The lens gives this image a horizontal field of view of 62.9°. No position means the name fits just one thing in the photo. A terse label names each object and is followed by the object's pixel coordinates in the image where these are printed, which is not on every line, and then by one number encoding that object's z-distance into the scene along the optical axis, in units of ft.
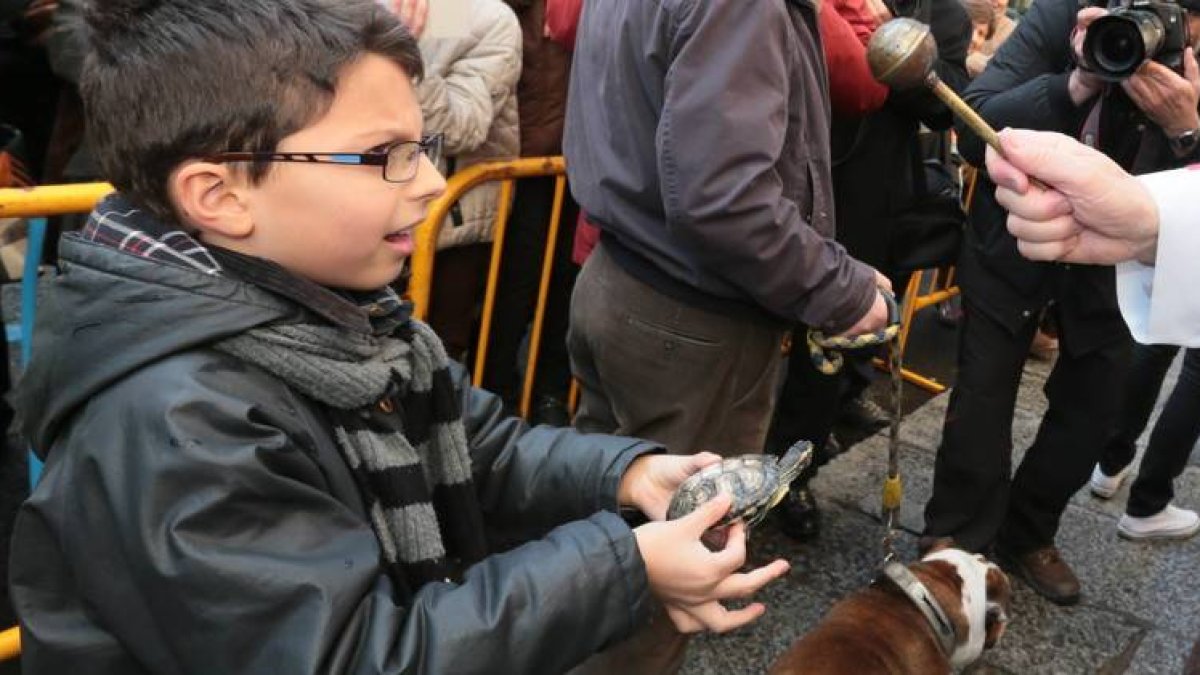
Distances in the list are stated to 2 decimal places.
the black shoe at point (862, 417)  15.38
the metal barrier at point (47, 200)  6.51
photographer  9.04
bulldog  7.47
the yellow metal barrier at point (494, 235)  9.41
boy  3.66
